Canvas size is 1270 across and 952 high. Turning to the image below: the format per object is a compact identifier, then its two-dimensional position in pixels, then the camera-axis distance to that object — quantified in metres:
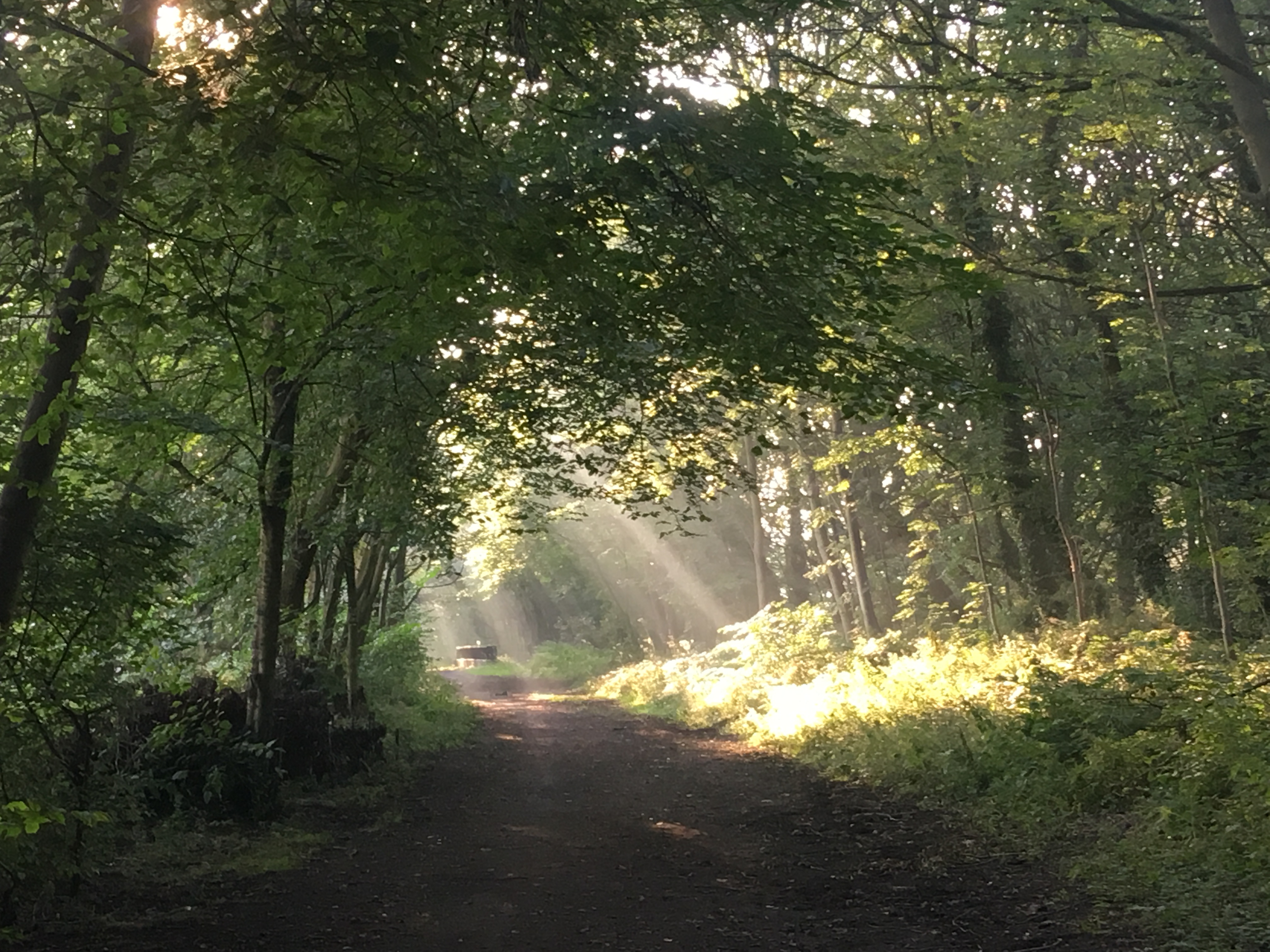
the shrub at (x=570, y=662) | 45.41
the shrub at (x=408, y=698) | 19.42
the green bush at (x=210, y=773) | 10.80
